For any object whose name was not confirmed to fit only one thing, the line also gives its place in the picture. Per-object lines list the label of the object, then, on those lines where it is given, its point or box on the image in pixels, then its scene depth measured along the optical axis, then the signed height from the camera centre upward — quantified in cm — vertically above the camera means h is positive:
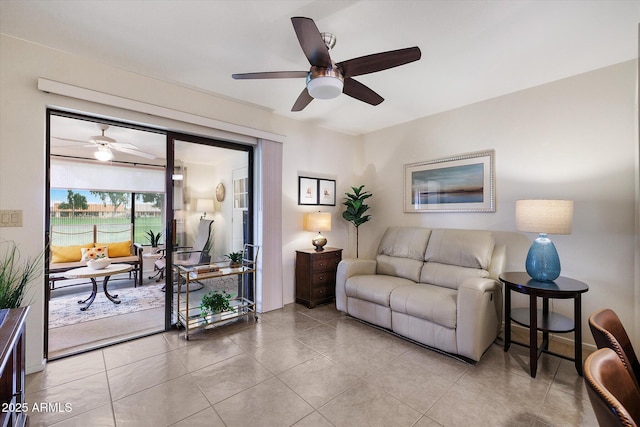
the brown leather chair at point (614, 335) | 105 -52
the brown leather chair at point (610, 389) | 67 -51
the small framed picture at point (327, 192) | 412 +34
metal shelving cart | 284 -101
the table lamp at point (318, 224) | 366 -15
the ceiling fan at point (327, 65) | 157 +101
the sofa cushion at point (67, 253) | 436 -66
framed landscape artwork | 314 +38
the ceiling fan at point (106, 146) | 350 +95
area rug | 326 -128
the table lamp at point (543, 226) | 220 -11
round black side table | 208 -89
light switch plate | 205 -3
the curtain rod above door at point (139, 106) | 219 +103
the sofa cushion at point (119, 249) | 478 -64
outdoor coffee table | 348 -81
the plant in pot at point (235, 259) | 328 -56
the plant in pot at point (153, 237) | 525 -46
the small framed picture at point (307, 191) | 388 +34
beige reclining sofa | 226 -78
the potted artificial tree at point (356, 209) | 406 +7
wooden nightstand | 356 -85
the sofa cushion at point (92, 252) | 434 -63
